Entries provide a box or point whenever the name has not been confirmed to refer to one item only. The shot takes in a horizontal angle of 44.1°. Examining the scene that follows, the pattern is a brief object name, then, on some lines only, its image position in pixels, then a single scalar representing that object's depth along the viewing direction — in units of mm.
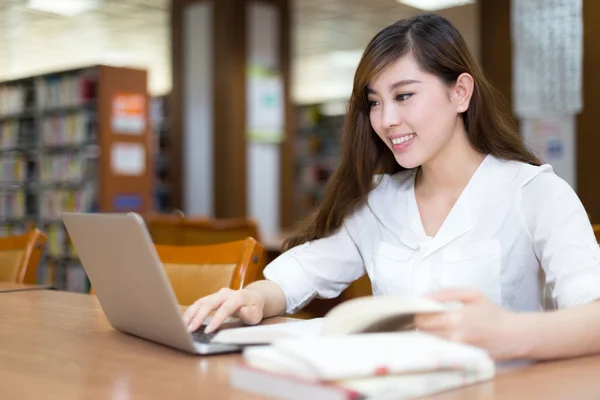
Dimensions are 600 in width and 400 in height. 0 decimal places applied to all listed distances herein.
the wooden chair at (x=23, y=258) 2500
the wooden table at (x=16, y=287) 2107
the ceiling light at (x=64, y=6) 8328
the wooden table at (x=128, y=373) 895
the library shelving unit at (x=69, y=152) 6109
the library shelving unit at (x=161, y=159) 9320
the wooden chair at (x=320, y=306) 3683
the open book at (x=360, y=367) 781
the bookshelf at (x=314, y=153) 10555
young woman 1435
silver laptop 1049
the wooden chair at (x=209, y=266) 1753
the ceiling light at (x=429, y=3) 8000
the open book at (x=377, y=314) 892
